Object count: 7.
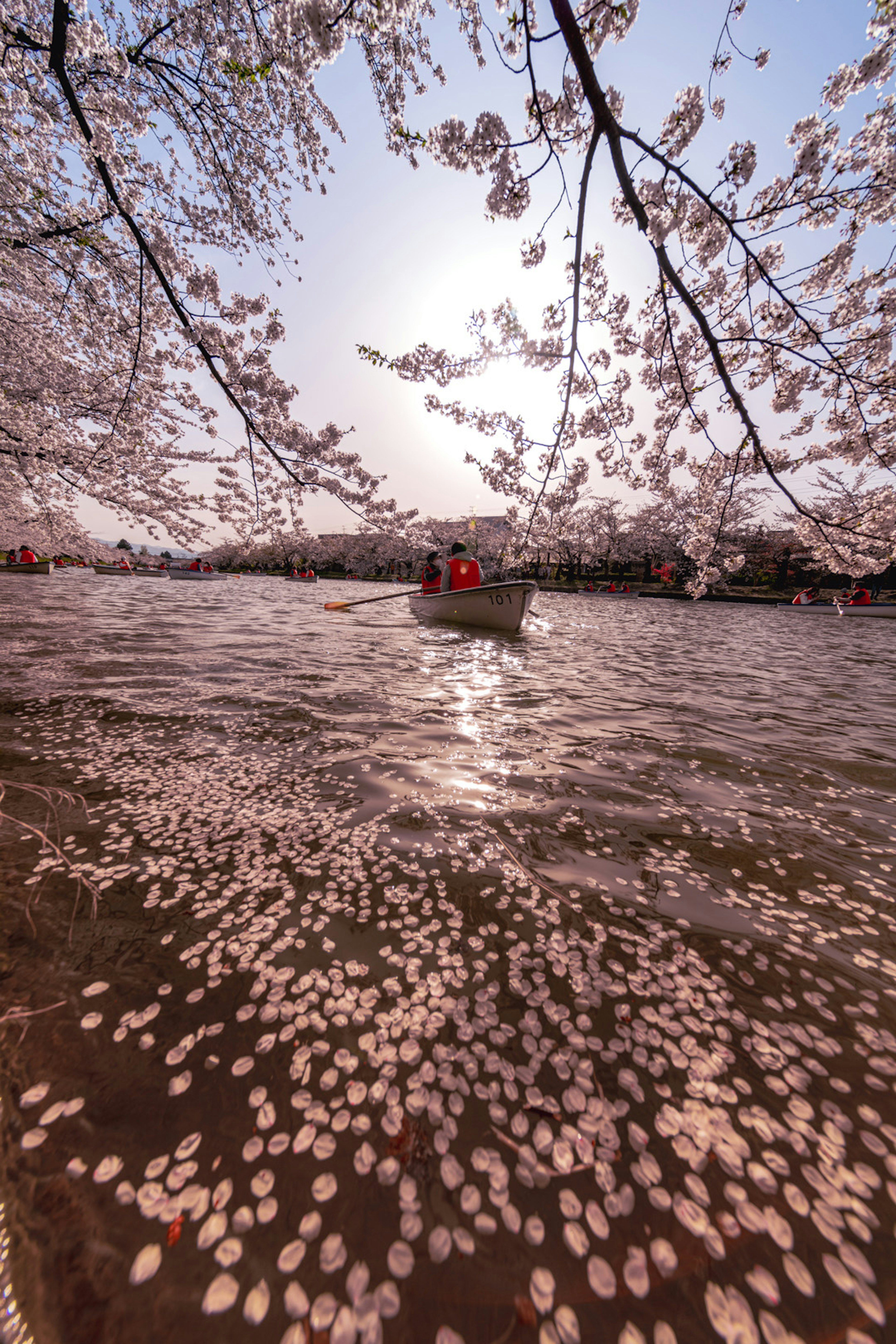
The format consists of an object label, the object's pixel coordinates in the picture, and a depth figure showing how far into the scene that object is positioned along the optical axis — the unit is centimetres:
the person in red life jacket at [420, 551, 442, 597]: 1114
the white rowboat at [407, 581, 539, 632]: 811
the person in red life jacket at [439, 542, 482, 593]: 993
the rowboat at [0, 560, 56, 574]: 1970
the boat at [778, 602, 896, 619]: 1949
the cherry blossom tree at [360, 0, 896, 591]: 274
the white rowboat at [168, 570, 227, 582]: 2879
